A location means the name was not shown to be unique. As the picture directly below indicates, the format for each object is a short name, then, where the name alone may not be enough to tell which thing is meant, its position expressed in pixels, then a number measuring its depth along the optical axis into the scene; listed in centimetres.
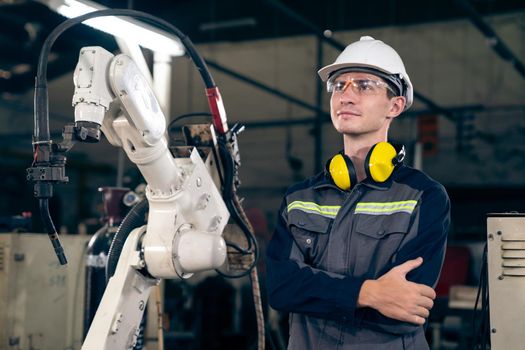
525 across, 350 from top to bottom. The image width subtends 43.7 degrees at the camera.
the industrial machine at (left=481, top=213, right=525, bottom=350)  209
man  168
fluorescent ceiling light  261
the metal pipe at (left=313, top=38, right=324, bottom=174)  662
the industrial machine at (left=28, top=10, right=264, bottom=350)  175
